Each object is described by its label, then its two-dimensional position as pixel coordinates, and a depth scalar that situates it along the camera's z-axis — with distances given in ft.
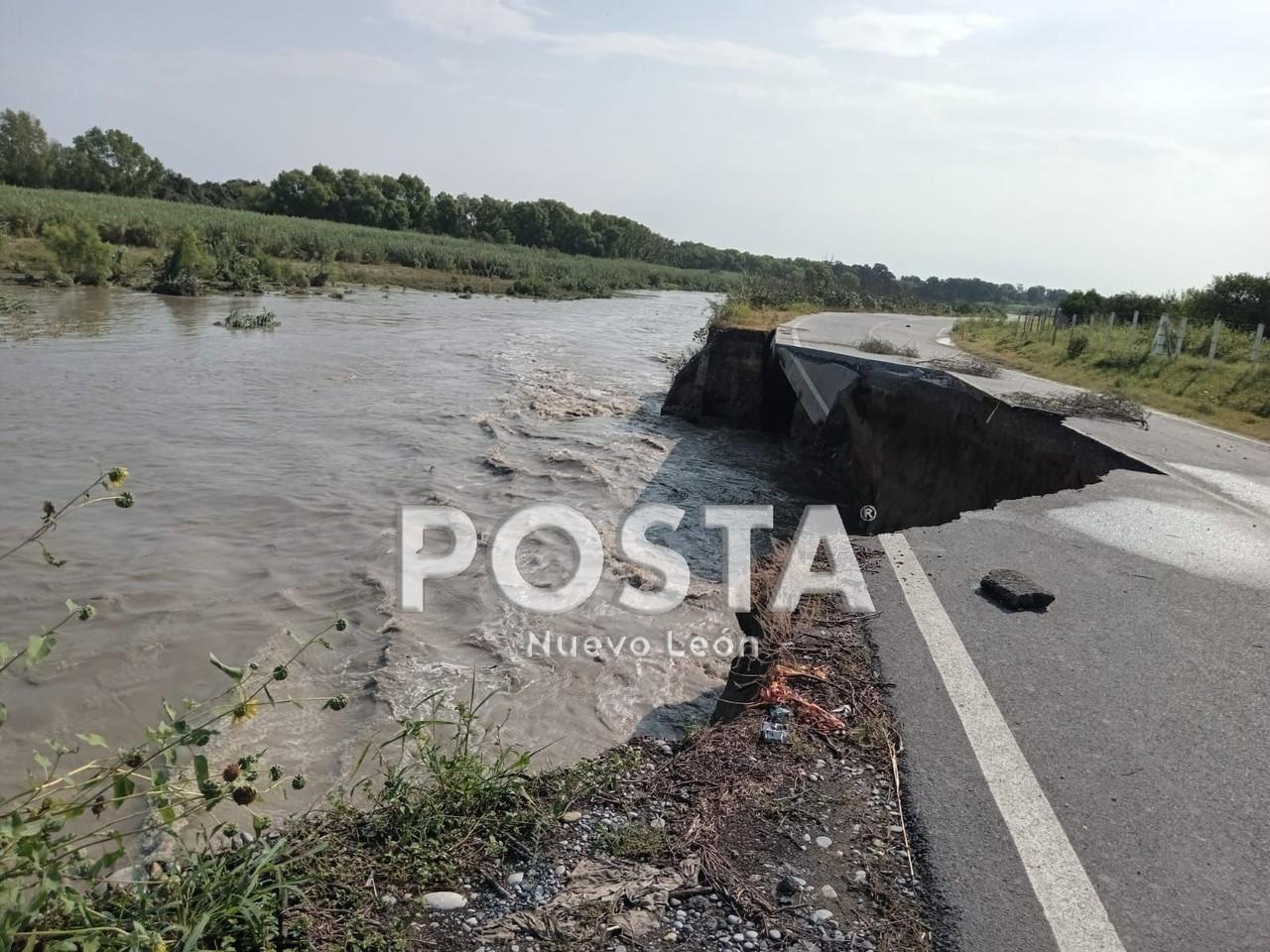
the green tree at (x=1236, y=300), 94.92
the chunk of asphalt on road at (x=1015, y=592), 16.38
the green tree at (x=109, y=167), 272.31
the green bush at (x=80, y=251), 106.01
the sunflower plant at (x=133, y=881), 7.01
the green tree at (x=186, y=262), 111.55
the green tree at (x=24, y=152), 255.50
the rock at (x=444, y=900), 8.64
